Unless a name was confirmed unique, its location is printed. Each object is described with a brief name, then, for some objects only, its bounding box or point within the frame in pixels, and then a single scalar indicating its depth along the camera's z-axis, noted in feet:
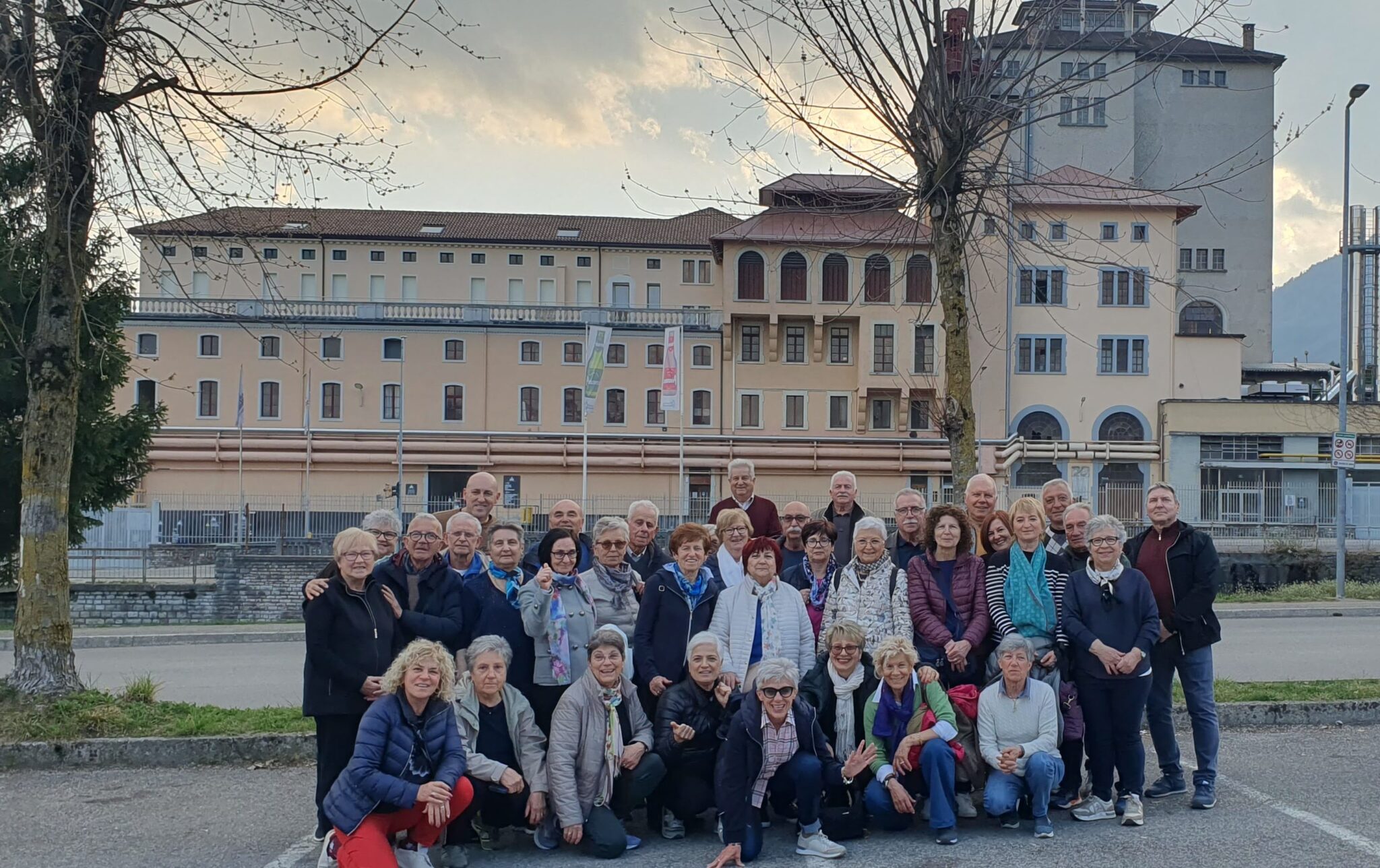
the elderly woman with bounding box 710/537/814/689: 22.07
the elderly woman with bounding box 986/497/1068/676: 21.97
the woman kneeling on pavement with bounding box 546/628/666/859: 19.90
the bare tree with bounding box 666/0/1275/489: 34.45
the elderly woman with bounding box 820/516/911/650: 22.20
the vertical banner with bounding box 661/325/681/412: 105.60
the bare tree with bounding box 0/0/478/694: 27.96
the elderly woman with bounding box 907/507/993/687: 22.04
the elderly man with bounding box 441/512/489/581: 22.52
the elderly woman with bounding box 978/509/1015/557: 23.86
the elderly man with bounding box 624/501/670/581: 25.00
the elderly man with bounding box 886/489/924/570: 24.54
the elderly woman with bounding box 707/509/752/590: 24.79
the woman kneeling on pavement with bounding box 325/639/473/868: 17.63
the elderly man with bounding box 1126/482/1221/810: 22.62
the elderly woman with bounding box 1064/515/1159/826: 21.42
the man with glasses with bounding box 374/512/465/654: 21.26
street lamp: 74.59
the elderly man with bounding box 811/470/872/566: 27.66
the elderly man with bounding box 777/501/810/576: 27.55
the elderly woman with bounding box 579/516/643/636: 22.49
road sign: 72.02
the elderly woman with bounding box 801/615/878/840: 21.25
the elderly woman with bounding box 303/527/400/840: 19.85
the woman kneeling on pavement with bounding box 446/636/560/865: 19.89
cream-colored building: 154.30
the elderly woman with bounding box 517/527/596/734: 21.42
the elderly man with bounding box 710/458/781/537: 29.73
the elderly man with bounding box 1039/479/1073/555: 24.84
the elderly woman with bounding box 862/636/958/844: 20.39
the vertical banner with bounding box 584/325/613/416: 102.37
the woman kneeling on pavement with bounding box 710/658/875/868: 19.53
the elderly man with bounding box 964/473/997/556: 24.61
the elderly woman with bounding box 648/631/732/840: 20.85
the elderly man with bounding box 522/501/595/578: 24.27
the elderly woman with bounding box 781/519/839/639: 23.73
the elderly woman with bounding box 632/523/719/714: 22.03
